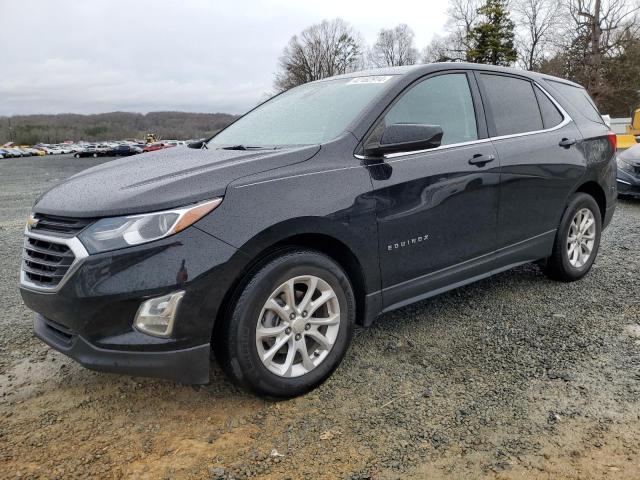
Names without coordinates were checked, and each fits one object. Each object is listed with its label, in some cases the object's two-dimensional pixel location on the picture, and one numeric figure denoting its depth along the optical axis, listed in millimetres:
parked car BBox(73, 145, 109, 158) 50375
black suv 2309
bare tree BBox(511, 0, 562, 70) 46625
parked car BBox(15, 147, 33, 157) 60269
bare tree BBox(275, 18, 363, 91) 57875
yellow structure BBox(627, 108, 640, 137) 20581
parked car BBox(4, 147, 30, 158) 57766
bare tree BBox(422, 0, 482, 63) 52156
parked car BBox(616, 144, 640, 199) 8430
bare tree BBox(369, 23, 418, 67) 68375
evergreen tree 48750
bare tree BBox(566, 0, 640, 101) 36438
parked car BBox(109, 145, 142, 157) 51000
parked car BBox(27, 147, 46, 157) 63238
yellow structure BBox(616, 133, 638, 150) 16203
